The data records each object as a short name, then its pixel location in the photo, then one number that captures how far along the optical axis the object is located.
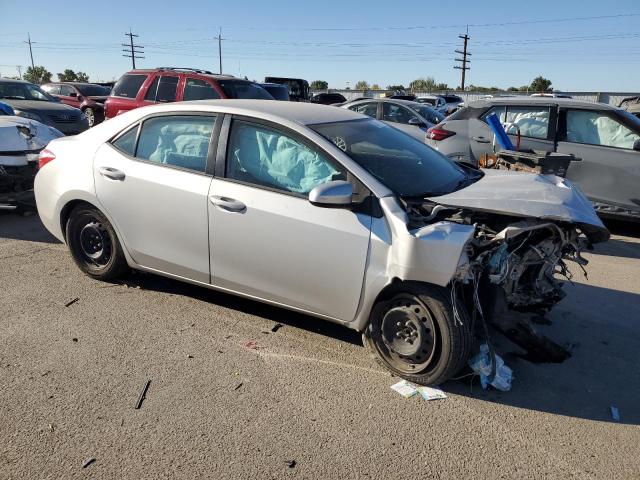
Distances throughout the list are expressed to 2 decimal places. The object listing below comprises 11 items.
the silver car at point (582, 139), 6.73
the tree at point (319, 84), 72.23
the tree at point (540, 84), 62.50
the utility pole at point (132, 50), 73.06
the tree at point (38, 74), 71.31
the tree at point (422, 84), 73.80
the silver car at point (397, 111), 12.14
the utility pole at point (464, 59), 63.00
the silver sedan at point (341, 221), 3.29
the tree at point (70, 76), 70.26
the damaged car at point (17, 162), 6.73
